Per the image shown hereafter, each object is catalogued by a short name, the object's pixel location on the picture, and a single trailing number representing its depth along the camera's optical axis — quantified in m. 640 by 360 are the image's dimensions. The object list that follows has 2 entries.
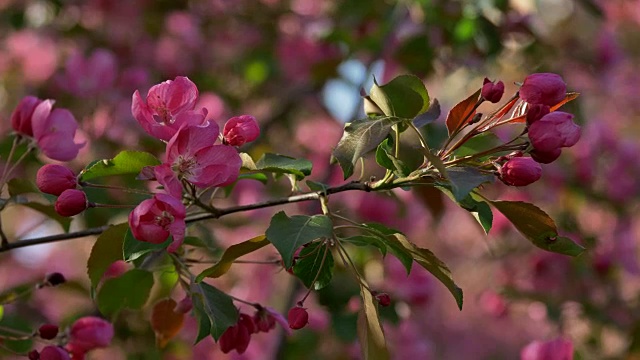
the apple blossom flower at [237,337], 1.35
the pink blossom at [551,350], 1.51
